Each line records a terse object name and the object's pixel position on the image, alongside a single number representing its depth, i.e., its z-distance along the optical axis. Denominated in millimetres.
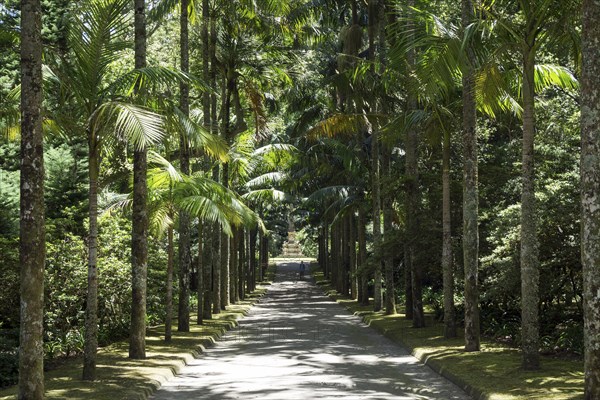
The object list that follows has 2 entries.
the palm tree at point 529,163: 13875
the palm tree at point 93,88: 13312
